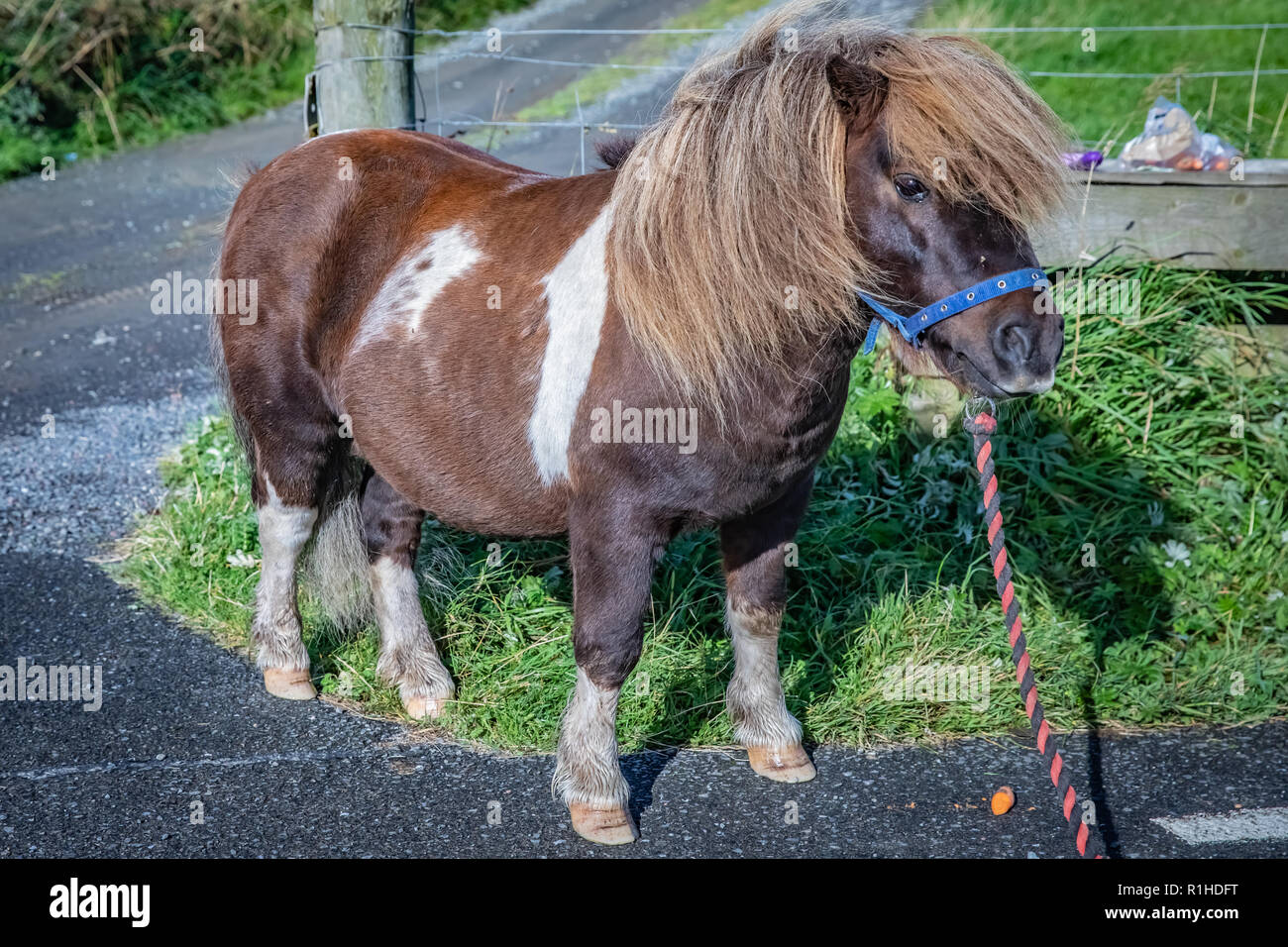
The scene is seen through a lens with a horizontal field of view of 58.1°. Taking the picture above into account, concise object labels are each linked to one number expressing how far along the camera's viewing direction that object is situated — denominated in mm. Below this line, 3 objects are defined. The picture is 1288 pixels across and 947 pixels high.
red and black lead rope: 3084
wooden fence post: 5086
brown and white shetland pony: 2740
